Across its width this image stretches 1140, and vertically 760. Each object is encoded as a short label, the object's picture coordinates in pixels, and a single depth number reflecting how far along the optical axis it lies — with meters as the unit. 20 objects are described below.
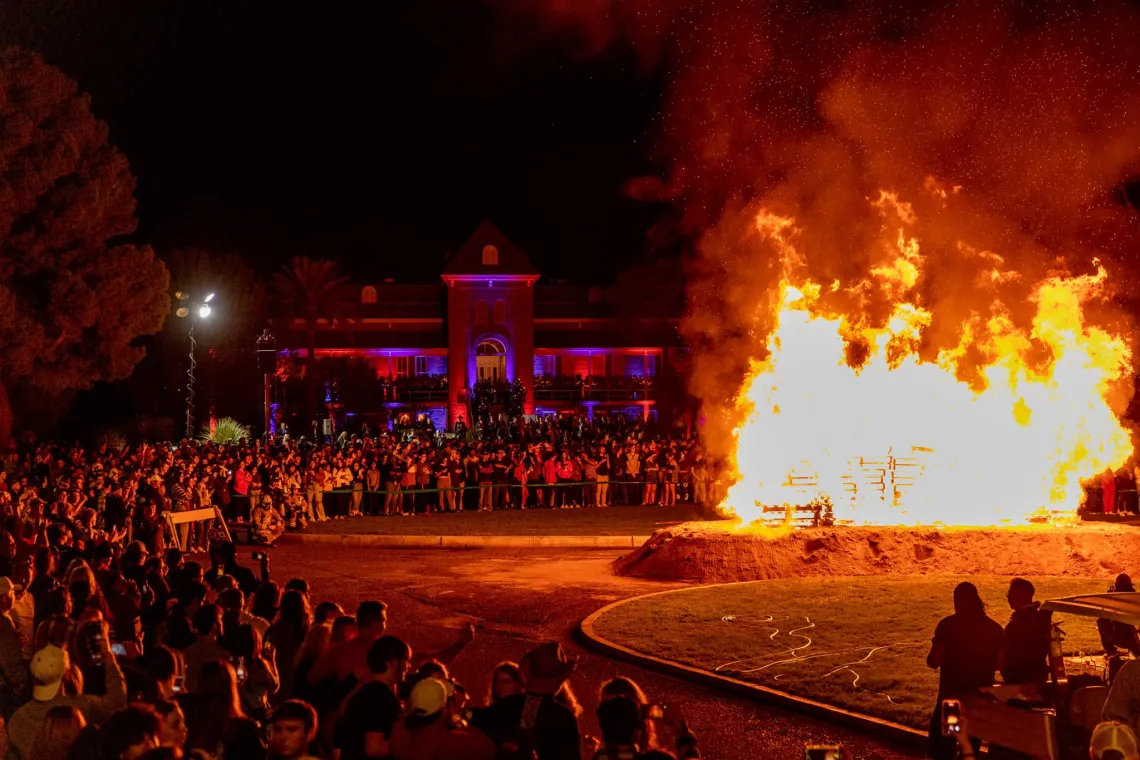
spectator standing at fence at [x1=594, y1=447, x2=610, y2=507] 31.30
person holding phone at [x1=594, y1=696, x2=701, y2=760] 5.23
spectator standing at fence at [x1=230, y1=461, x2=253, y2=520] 25.09
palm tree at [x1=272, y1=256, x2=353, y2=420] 63.47
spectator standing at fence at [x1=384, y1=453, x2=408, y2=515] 29.53
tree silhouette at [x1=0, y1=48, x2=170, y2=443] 35.53
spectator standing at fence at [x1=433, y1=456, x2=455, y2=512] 30.08
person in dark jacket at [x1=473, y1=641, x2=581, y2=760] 5.59
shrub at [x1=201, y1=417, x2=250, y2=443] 40.03
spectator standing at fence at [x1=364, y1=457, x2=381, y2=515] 29.62
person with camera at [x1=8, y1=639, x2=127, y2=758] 5.87
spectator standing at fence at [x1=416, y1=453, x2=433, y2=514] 30.02
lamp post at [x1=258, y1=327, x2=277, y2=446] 33.06
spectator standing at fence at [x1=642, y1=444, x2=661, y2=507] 31.81
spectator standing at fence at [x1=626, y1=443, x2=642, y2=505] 31.92
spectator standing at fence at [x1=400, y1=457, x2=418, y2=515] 29.81
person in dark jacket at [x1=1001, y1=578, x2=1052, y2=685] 7.59
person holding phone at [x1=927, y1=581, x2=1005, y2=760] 7.65
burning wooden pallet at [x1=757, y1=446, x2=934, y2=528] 21.62
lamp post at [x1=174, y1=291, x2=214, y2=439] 29.27
